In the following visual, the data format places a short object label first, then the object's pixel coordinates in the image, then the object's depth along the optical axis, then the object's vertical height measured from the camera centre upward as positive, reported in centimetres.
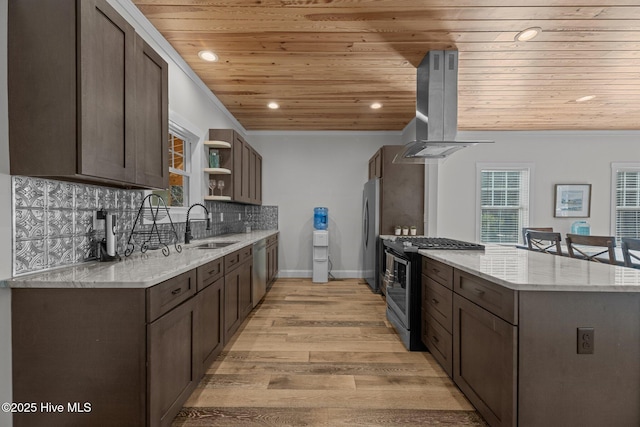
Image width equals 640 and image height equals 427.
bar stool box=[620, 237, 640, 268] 267 -30
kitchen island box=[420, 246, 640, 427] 141 -63
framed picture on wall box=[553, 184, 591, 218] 526 +23
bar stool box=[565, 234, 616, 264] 291 -30
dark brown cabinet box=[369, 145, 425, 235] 456 +27
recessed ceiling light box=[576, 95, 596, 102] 380 +145
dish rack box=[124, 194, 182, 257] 227 -15
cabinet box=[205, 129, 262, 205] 378 +58
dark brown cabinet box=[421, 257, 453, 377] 213 -74
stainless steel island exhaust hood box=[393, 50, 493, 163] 273 +102
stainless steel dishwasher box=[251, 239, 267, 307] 361 -75
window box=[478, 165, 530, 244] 538 +16
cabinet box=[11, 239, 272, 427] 139 -65
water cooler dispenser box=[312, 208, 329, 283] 507 -71
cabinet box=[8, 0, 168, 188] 140 +56
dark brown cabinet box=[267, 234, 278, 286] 454 -73
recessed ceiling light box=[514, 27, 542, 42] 237 +141
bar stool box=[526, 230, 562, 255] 351 -32
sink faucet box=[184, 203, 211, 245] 290 -22
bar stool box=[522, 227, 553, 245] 453 -25
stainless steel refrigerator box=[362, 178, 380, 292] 458 -28
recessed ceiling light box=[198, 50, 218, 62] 276 +142
